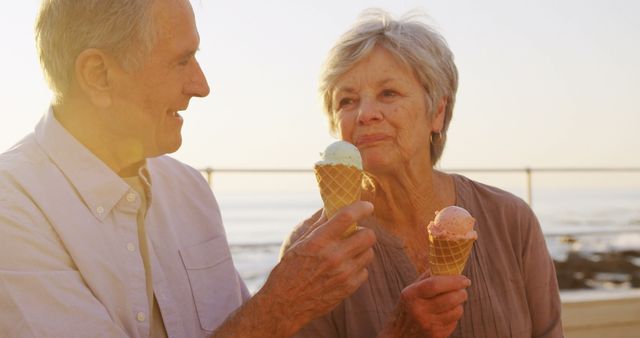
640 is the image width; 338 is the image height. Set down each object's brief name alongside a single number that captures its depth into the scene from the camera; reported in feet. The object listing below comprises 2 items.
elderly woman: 8.34
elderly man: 5.85
